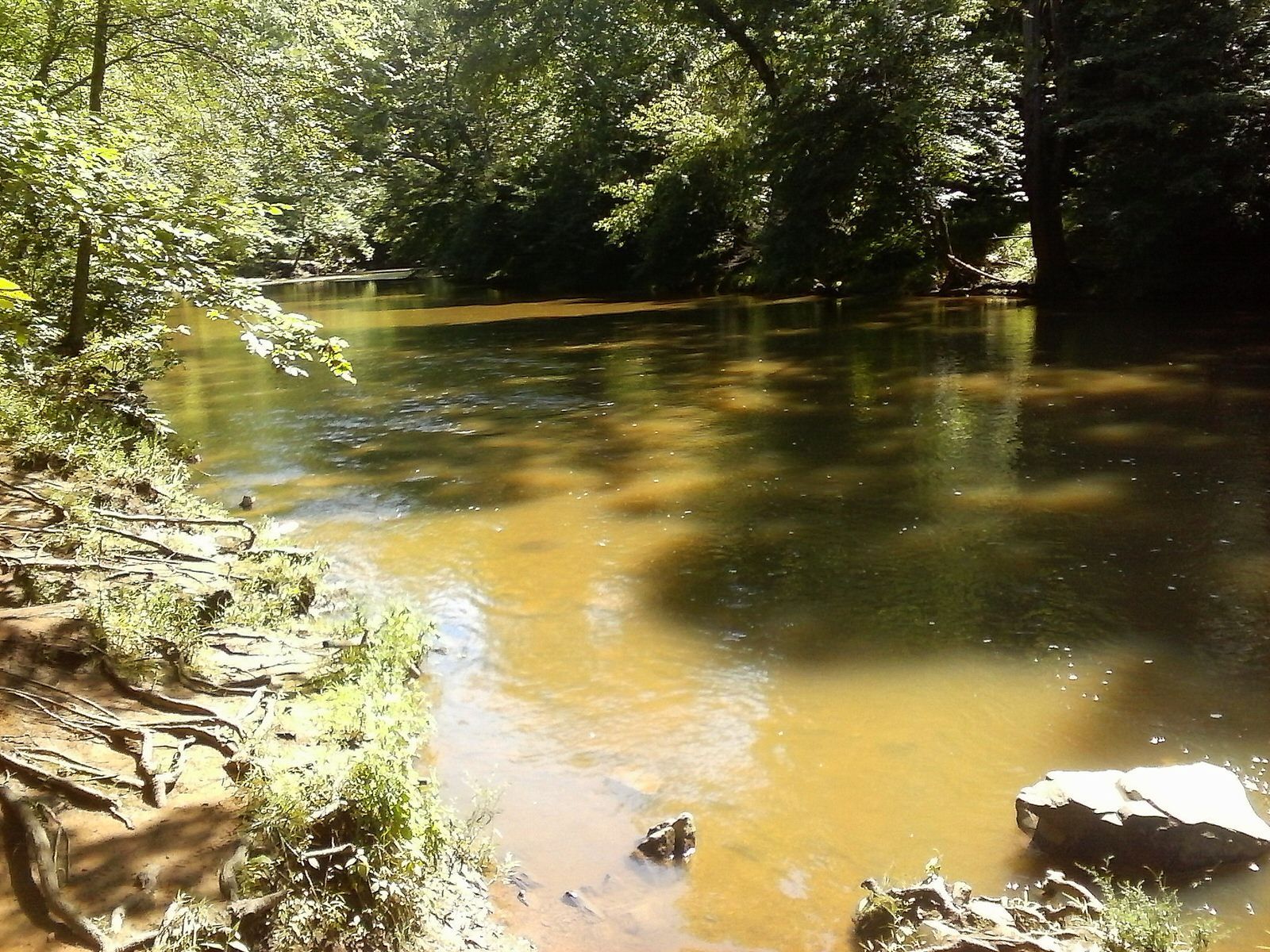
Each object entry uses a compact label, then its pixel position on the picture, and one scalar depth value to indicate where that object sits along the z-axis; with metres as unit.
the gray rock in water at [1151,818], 3.74
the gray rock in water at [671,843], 3.99
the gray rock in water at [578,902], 3.70
